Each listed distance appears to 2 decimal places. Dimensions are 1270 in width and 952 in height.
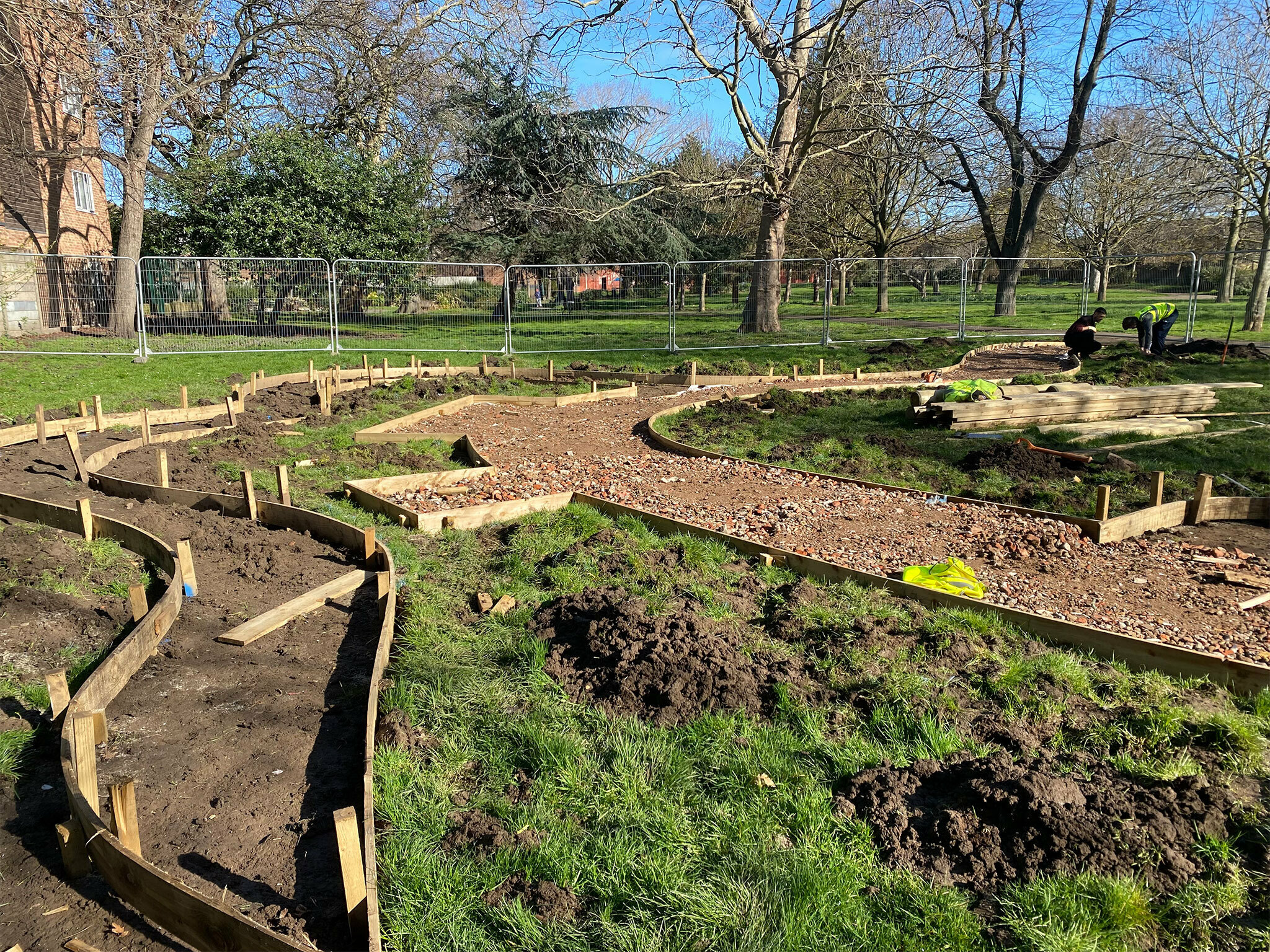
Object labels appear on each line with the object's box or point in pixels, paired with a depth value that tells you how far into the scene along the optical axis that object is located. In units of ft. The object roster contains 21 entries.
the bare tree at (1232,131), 70.08
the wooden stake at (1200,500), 20.42
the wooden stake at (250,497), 20.54
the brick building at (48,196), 53.83
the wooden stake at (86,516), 18.70
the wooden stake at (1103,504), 19.27
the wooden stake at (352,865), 7.68
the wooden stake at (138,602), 14.35
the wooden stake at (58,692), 10.90
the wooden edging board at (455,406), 30.81
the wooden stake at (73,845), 8.93
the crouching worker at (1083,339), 49.55
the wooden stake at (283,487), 21.07
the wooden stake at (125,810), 8.58
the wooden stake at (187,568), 16.24
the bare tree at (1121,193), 86.94
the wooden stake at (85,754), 9.41
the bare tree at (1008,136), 54.75
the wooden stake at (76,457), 24.04
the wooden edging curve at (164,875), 7.57
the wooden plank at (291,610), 14.76
